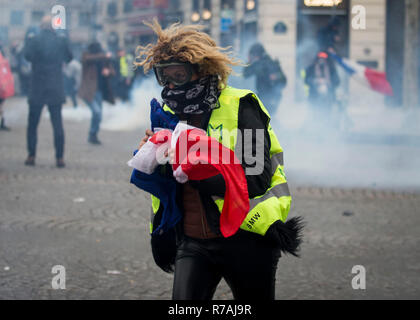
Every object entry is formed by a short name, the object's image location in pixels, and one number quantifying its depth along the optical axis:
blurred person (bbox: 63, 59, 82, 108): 19.41
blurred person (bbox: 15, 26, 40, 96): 18.11
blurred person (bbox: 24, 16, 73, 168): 9.18
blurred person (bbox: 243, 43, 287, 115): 11.06
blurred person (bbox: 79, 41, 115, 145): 12.18
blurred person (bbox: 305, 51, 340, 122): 12.87
